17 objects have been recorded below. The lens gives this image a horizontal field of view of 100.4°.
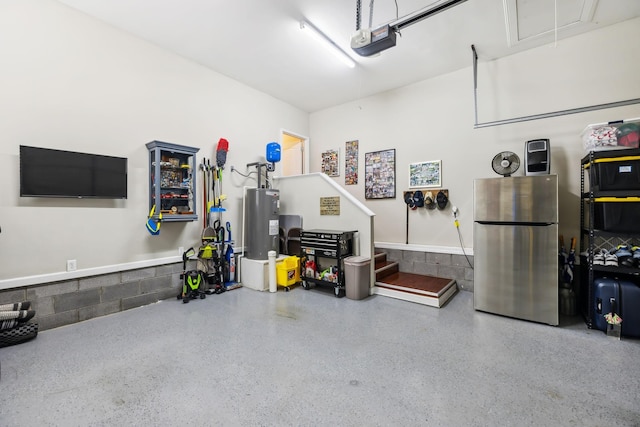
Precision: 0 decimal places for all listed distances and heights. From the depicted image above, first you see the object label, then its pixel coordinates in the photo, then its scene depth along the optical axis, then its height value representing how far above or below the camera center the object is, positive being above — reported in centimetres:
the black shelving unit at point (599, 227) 289 -17
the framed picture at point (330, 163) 627 +123
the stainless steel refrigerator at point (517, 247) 320 -44
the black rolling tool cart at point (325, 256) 425 -70
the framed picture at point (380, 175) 539 +82
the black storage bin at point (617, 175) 286 +40
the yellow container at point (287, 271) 456 -99
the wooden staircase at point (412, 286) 385 -114
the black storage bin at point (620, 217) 287 -6
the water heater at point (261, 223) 475 -15
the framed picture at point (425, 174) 486 +73
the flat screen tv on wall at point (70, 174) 292 +51
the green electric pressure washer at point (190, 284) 404 -105
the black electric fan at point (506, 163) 368 +69
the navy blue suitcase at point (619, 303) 279 -98
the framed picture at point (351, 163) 595 +116
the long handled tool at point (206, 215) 441 +0
